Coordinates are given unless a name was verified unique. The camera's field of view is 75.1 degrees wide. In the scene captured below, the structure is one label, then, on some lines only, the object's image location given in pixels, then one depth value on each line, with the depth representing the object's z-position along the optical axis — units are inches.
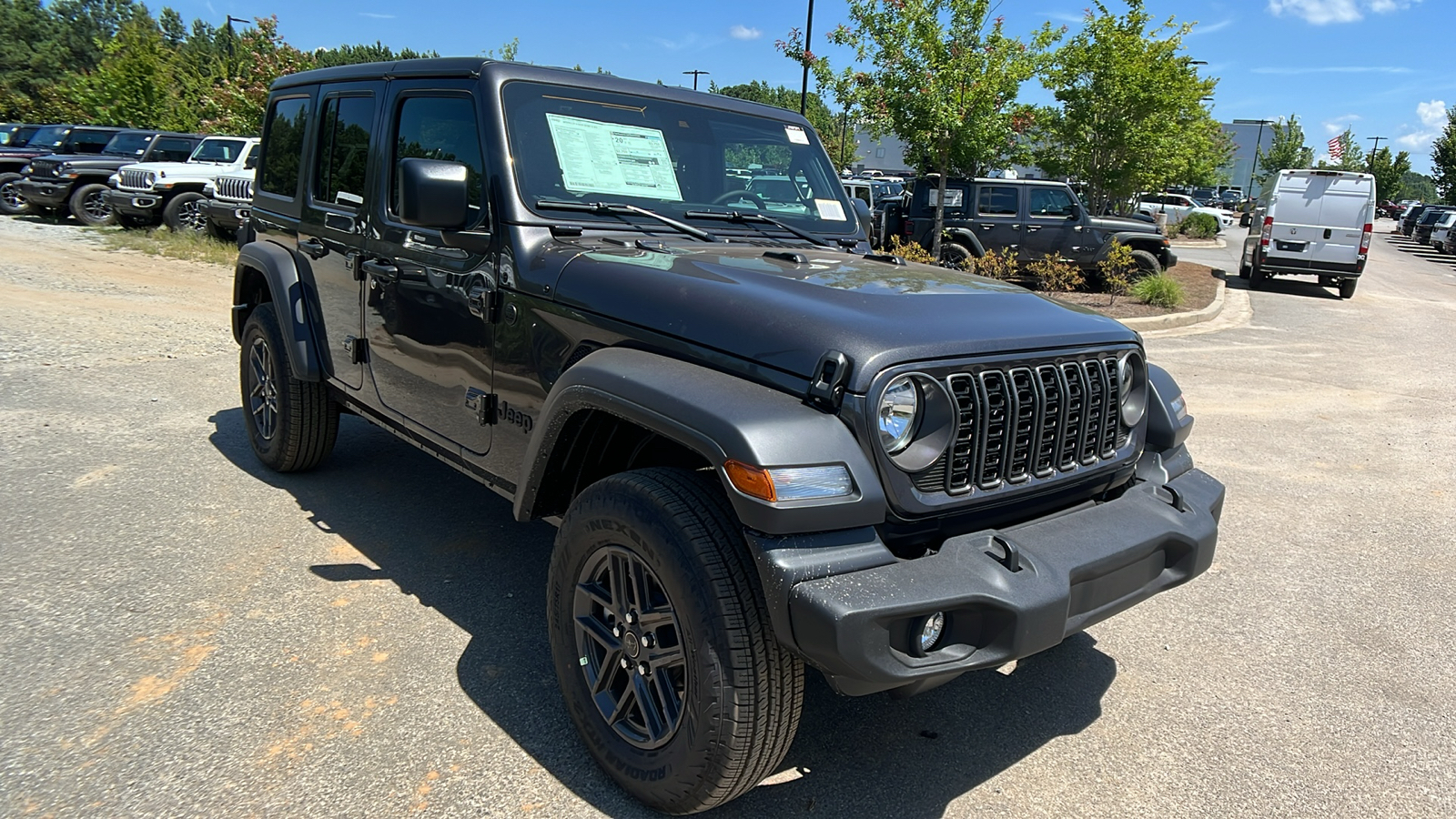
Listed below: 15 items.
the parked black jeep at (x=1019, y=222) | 582.6
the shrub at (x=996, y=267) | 518.9
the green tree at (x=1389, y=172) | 2728.8
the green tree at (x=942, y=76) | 518.6
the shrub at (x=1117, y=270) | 535.5
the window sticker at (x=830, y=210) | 159.5
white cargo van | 659.4
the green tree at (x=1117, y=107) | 719.7
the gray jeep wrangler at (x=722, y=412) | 86.7
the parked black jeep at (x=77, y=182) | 701.3
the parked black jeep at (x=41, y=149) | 762.8
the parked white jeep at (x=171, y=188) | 627.2
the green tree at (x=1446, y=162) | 1942.7
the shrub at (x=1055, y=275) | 536.4
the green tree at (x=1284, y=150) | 2335.1
